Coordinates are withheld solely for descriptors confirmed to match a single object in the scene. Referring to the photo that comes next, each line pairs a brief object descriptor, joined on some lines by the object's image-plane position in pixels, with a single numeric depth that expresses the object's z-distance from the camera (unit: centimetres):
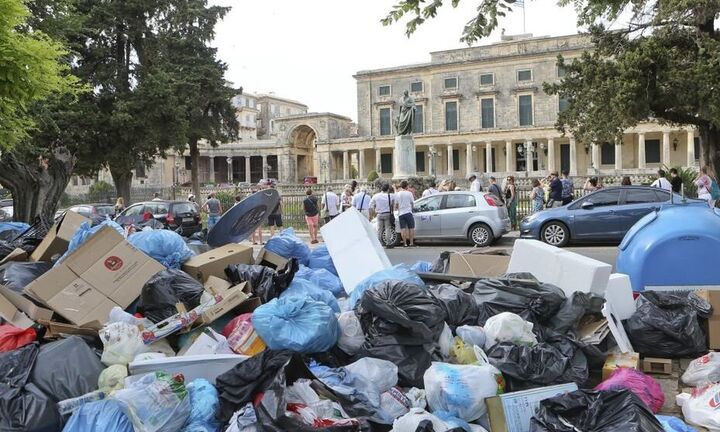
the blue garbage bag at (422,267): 629
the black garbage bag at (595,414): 291
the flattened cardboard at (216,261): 557
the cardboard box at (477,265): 618
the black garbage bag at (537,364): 383
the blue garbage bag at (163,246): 564
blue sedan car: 1273
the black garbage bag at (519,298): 450
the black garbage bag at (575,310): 447
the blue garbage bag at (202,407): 348
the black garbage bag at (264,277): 510
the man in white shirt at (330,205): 1658
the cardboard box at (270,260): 607
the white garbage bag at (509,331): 417
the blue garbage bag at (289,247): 645
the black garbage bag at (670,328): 453
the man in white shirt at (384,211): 1435
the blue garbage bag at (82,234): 528
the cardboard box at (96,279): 475
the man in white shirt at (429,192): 1651
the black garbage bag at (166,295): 474
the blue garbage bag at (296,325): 402
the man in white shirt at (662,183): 1413
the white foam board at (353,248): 580
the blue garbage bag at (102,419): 328
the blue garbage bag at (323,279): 595
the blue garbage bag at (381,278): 486
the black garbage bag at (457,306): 450
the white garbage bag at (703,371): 406
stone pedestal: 2409
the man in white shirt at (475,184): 1725
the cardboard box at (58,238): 592
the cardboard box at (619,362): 415
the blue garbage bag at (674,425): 333
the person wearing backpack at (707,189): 1363
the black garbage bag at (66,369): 368
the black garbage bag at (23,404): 340
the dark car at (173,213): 1792
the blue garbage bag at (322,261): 655
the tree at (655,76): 1758
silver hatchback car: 1432
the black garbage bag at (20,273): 530
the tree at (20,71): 668
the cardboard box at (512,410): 348
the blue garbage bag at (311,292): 505
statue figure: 2489
